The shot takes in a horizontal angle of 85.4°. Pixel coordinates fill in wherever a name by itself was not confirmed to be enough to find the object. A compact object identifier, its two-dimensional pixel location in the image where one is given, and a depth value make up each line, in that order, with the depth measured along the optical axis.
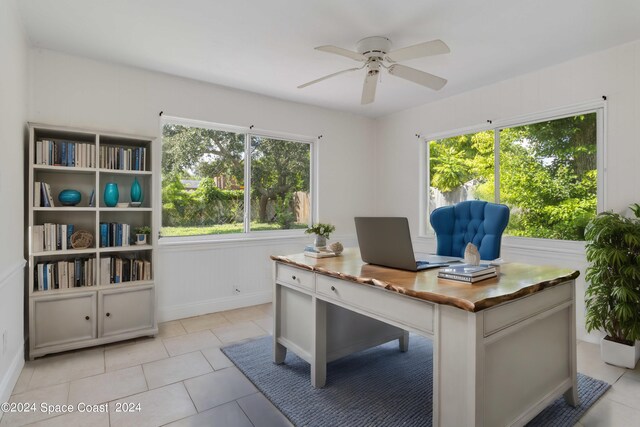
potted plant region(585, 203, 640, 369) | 2.45
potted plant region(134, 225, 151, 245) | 3.07
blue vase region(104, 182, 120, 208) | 2.99
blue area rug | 1.90
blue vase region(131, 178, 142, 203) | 3.11
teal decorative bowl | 2.82
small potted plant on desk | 2.57
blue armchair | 2.42
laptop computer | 1.84
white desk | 1.35
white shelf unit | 2.63
